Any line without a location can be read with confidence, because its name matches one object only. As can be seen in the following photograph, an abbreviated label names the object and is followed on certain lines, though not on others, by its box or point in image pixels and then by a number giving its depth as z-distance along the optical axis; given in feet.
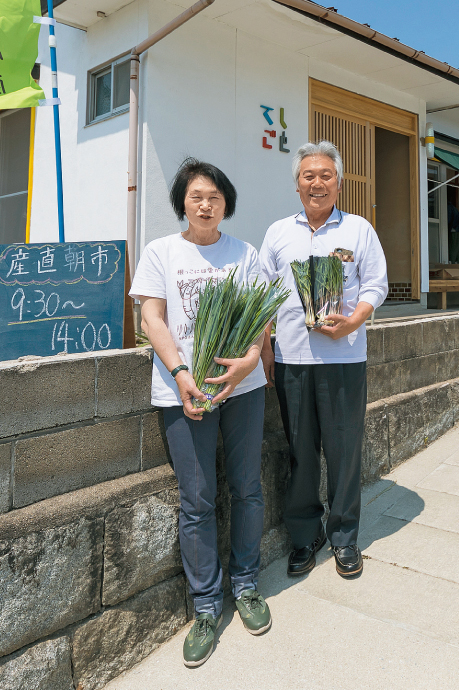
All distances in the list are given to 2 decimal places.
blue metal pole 13.96
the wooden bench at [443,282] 28.53
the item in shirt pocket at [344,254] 8.80
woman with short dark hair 7.54
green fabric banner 13.34
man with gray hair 8.86
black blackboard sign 8.87
